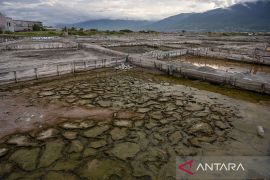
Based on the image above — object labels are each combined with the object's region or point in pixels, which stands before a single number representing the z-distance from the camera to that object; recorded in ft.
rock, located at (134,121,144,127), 19.15
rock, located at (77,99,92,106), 23.70
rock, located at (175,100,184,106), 24.25
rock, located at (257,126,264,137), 17.40
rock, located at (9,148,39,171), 13.25
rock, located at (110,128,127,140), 17.09
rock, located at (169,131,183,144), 16.47
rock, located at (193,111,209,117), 21.30
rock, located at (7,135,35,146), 15.64
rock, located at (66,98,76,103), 24.64
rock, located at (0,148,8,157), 14.35
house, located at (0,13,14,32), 133.08
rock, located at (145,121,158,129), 18.75
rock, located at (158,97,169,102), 25.44
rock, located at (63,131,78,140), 16.83
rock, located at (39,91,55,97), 26.69
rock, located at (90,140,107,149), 15.69
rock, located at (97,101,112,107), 23.58
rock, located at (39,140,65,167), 13.71
